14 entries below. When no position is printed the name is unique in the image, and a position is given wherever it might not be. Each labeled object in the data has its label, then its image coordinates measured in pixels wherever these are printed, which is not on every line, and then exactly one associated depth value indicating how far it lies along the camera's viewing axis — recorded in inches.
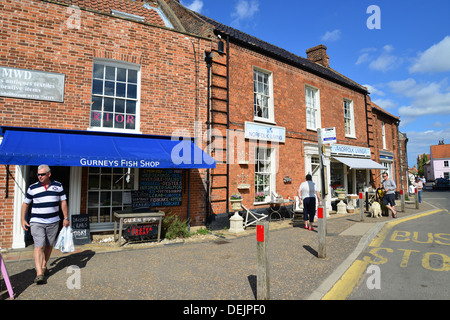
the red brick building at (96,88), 253.0
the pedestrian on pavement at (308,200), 337.1
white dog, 422.9
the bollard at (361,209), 379.9
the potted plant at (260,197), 394.0
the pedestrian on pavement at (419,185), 641.5
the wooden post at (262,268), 137.3
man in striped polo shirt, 170.1
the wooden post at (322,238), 212.5
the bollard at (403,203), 493.7
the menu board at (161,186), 298.0
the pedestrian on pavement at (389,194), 418.9
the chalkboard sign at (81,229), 257.4
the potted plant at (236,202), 331.0
